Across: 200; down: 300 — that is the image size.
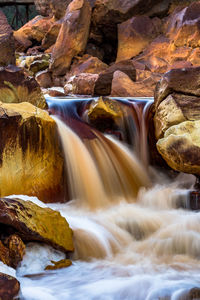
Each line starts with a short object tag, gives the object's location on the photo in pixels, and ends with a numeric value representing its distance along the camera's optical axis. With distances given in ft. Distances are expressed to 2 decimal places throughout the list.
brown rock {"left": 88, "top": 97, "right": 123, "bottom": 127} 17.21
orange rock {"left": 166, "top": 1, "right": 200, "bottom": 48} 33.96
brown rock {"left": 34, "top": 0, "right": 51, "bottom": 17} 56.03
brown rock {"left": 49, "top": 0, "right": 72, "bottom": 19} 49.01
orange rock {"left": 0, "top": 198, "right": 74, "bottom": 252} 8.59
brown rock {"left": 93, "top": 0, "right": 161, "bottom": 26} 39.70
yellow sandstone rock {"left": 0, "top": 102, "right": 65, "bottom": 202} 12.28
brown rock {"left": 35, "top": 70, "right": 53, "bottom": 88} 37.50
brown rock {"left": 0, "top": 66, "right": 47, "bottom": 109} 16.52
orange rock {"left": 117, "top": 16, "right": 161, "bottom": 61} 38.96
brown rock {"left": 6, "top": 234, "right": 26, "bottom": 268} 8.25
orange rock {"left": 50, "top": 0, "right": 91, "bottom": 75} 37.65
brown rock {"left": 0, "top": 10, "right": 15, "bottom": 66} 26.18
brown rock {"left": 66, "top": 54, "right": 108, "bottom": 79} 34.22
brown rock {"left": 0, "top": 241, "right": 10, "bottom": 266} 7.78
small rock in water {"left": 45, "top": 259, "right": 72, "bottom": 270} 8.59
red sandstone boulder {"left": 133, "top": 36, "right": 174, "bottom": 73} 34.81
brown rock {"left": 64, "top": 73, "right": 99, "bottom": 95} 26.42
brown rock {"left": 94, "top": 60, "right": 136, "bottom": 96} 24.56
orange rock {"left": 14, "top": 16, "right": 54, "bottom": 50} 52.41
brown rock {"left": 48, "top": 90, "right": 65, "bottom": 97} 26.61
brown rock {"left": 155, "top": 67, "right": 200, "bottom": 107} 15.06
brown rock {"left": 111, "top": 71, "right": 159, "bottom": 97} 23.07
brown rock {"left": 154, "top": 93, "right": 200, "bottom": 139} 14.33
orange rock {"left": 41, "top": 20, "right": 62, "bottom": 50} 45.95
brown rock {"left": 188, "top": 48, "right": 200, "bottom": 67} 32.86
